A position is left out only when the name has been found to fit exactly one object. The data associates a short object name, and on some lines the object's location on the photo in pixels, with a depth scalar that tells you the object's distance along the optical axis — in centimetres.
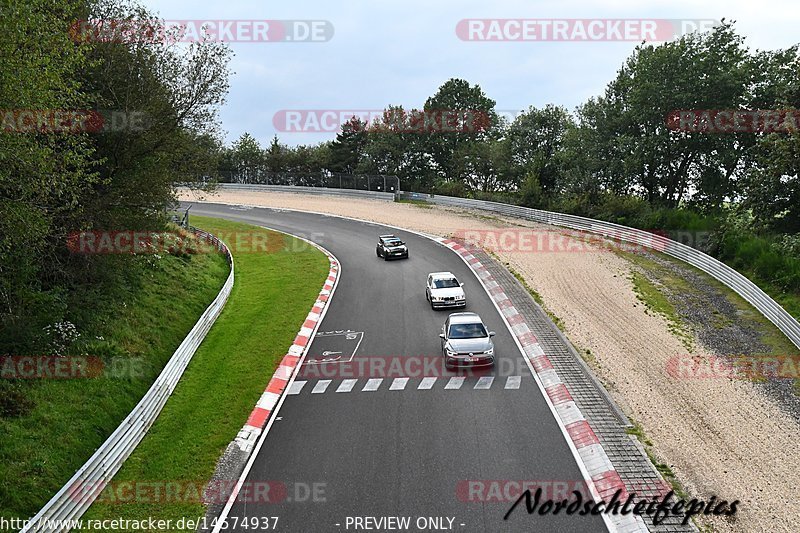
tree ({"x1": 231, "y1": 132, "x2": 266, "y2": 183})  7250
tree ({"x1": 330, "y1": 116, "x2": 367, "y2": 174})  7181
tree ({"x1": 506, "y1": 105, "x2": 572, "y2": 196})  5344
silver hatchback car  1898
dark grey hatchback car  3445
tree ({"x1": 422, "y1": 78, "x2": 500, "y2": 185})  6962
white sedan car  2533
